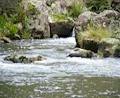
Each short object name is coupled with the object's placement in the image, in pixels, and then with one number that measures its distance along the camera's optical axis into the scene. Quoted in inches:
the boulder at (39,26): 1186.6
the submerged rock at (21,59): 718.5
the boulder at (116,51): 789.2
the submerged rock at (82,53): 784.9
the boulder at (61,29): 1225.4
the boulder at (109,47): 792.3
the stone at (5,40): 1066.3
